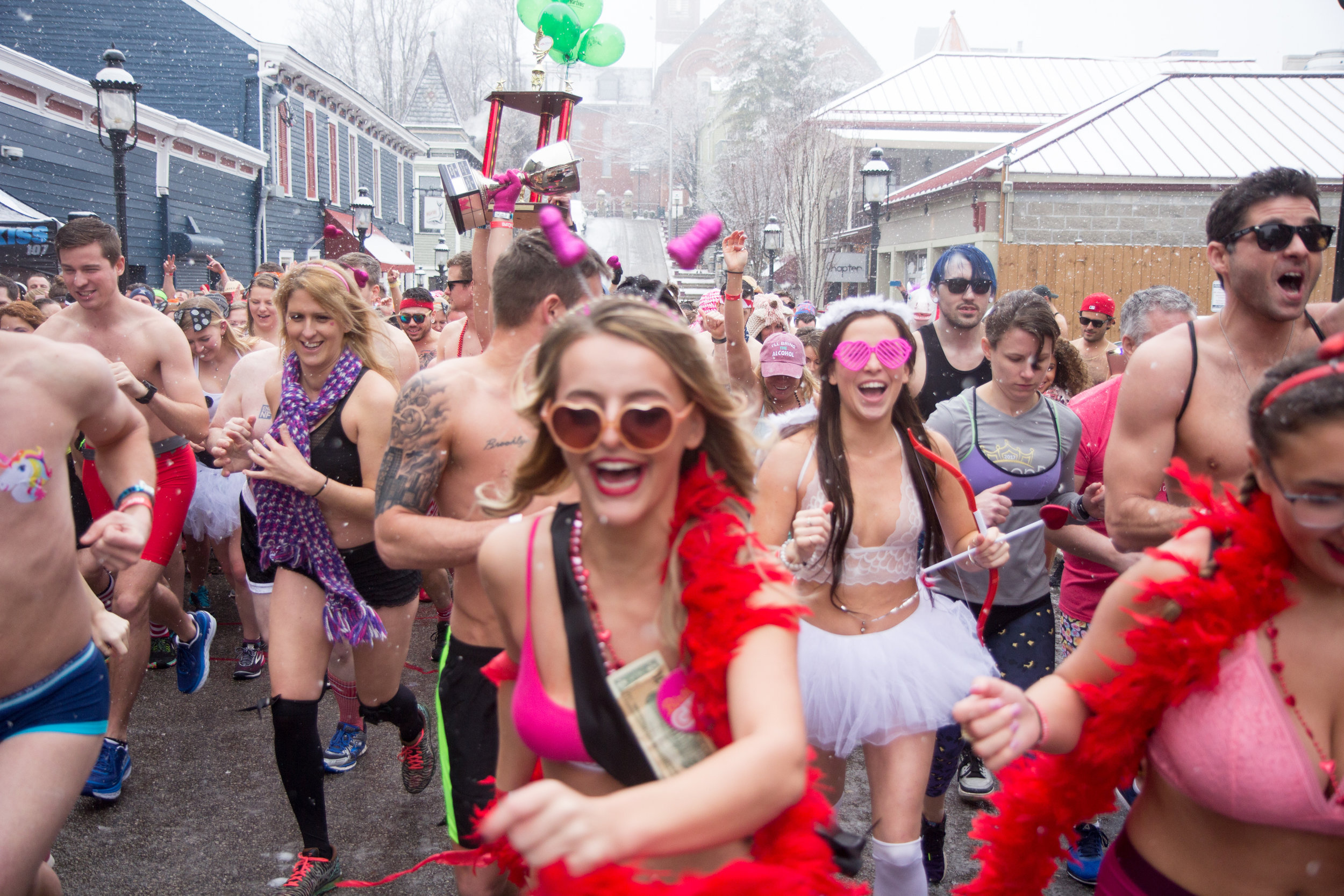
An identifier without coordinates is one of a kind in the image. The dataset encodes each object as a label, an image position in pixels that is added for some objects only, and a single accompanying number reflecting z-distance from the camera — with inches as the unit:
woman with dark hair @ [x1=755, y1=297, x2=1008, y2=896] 117.1
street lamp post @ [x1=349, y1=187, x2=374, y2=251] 737.0
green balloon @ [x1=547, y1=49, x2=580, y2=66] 177.3
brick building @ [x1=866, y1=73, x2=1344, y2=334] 665.6
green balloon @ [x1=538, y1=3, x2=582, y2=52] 175.8
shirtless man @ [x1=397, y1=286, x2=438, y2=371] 304.7
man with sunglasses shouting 108.8
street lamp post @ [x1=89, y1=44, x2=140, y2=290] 355.9
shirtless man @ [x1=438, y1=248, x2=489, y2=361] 257.3
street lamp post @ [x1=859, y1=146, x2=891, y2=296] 541.0
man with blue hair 196.5
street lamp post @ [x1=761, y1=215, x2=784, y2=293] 782.5
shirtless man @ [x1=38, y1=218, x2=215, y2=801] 188.5
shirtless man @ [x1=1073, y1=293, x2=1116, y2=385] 286.2
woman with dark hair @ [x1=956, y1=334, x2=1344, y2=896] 65.2
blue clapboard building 579.2
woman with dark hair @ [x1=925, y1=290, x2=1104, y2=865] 149.4
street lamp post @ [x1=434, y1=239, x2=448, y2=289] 1382.9
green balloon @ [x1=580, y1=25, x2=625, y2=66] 180.7
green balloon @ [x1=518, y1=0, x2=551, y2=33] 183.8
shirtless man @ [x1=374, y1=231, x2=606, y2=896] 114.0
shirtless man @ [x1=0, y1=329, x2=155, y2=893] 91.5
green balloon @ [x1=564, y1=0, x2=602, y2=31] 180.7
